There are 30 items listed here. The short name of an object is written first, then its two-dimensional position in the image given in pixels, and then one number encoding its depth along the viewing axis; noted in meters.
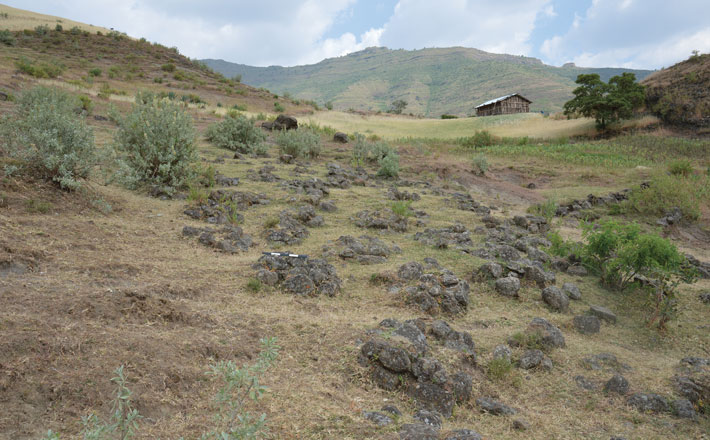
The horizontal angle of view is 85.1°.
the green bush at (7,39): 28.88
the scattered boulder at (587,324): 4.35
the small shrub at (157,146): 7.27
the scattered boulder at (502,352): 3.50
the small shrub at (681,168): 14.57
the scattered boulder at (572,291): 5.16
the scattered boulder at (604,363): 3.59
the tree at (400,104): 64.79
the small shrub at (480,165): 15.28
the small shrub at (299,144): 13.33
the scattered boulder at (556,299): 4.77
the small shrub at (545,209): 9.50
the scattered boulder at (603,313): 4.67
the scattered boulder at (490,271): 5.21
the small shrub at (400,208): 7.56
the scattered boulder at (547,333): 3.86
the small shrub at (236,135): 13.07
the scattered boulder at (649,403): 3.03
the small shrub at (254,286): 4.21
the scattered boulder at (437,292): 4.34
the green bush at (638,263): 4.78
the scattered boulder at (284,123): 18.29
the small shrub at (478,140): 26.22
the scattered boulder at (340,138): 18.80
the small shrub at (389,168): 12.43
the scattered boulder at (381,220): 7.13
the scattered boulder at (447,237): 6.44
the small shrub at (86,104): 14.34
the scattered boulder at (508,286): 4.93
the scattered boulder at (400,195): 9.61
